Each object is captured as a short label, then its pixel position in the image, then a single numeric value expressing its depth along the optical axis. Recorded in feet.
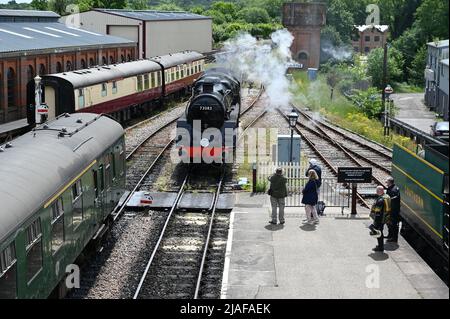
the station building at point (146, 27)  196.85
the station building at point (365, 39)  140.80
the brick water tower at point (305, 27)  227.81
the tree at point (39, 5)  316.93
